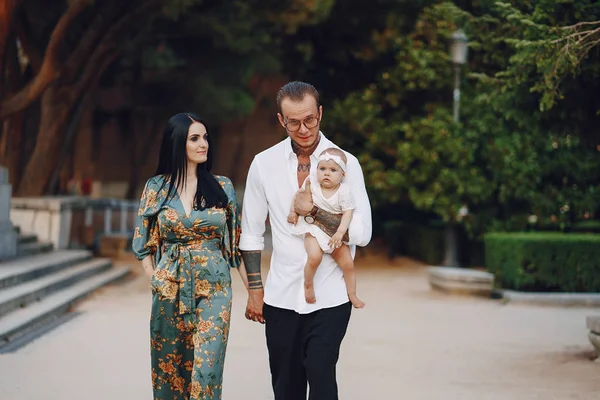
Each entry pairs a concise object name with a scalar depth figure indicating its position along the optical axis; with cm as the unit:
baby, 520
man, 526
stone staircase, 1182
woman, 588
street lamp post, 1980
